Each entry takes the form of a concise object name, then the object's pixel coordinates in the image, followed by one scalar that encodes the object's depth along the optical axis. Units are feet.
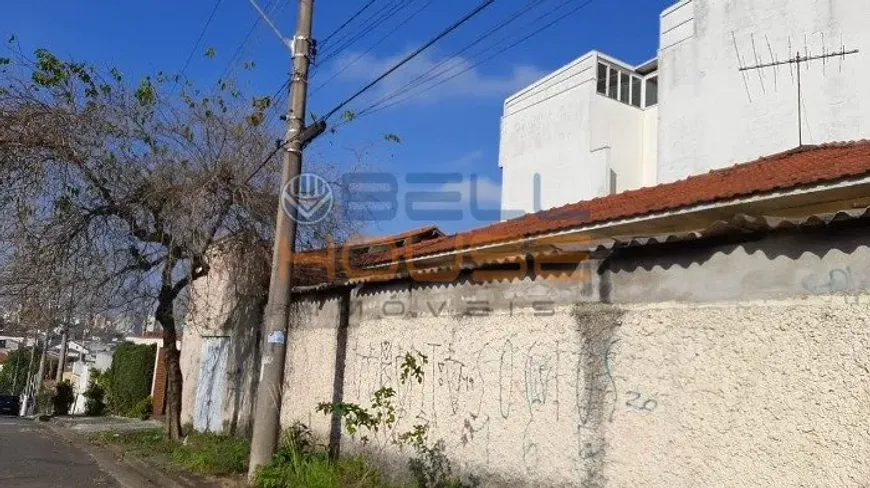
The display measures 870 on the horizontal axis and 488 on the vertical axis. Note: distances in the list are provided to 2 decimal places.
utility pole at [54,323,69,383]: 104.75
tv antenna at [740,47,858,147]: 41.16
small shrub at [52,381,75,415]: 85.61
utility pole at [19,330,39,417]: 115.11
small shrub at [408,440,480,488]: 22.71
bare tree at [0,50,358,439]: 34.06
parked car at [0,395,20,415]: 117.50
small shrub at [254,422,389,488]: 24.56
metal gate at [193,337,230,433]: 44.19
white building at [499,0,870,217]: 42.65
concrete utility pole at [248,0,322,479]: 27.12
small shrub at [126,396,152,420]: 65.05
